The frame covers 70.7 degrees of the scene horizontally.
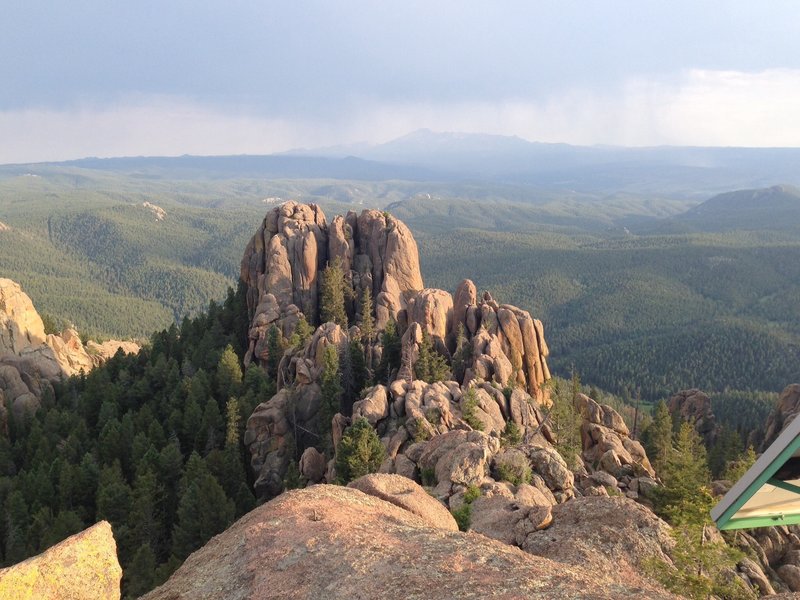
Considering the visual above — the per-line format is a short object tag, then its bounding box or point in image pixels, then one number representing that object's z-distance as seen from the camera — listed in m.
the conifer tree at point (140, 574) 39.22
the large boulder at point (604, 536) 22.58
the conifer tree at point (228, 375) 69.69
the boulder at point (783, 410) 81.62
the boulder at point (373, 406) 47.95
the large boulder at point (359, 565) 15.77
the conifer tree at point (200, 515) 46.00
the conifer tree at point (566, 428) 48.75
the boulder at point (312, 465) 49.78
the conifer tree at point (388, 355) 64.88
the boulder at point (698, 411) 96.06
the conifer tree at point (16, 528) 47.27
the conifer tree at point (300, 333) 69.38
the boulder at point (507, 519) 25.50
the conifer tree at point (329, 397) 57.50
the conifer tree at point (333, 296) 77.75
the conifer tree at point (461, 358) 62.62
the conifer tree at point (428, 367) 60.22
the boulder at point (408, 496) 24.84
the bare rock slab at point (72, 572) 15.68
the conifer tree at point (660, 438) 65.25
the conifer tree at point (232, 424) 58.29
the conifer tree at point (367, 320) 71.16
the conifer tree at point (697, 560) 19.41
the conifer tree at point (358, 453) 39.84
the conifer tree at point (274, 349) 71.88
